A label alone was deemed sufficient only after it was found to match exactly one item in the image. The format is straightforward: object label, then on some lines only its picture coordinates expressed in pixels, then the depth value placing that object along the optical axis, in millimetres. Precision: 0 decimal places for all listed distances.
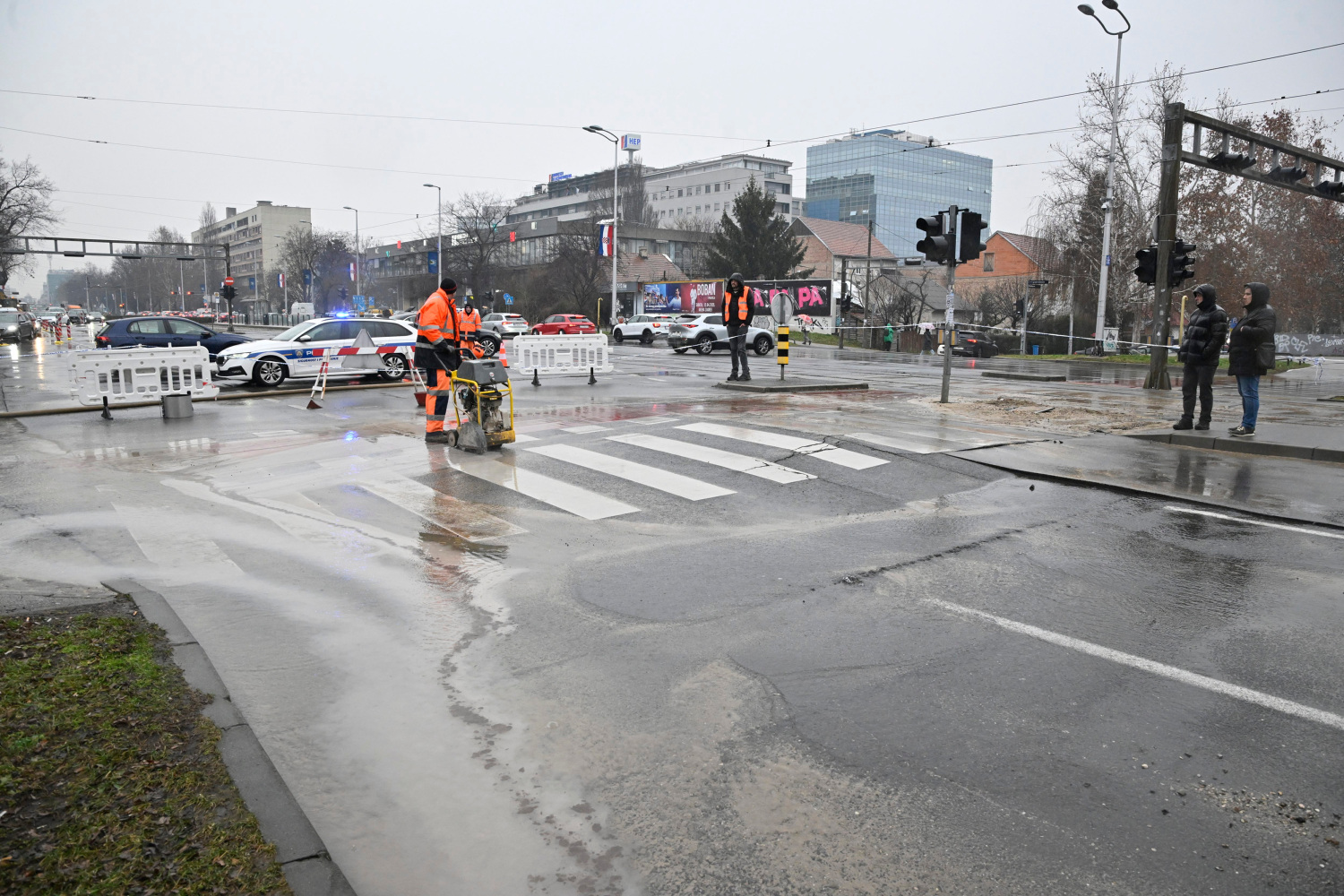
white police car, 19859
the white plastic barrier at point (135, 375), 14471
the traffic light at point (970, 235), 14867
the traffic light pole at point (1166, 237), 21359
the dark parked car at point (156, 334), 25281
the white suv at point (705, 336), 36719
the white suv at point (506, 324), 51094
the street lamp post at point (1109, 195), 34844
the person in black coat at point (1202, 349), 12328
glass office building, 133375
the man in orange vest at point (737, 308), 17859
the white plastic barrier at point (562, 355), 20141
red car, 47062
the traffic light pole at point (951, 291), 14930
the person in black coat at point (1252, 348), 11617
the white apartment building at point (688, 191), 133500
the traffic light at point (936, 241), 14875
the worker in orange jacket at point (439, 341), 11547
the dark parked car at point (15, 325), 45281
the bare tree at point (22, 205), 61656
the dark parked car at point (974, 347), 45531
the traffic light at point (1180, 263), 21150
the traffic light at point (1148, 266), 21312
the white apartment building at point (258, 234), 149125
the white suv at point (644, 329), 47656
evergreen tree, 68250
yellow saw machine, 10649
